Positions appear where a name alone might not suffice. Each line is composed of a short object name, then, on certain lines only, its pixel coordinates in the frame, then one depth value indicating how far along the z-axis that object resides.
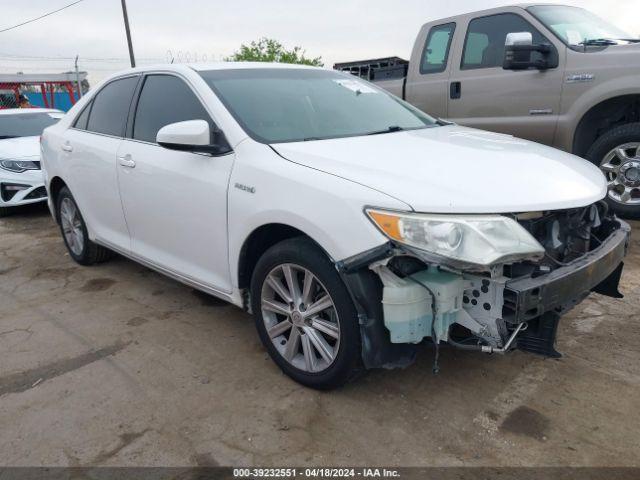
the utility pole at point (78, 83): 16.99
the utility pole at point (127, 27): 21.09
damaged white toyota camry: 2.32
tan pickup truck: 5.10
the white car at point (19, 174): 7.32
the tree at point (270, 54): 22.89
